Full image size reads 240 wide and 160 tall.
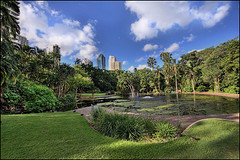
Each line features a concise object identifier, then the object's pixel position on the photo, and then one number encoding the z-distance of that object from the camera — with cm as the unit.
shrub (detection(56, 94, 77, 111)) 957
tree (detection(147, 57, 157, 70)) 3096
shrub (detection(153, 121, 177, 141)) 332
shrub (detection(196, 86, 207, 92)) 2180
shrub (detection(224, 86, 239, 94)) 1464
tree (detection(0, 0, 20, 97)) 390
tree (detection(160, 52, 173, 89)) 2684
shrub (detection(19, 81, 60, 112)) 688
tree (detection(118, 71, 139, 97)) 2511
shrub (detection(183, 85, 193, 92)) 2357
